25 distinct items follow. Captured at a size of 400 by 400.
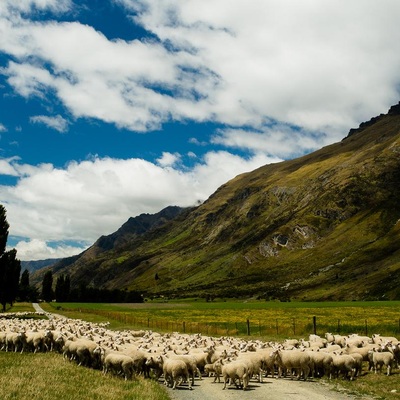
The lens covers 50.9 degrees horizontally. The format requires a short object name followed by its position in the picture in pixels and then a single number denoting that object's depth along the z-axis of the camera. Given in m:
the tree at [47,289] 194.88
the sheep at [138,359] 23.95
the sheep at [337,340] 31.06
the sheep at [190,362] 23.33
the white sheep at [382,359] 23.95
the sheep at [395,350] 25.12
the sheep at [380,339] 28.61
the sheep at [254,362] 22.59
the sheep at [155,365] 23.84
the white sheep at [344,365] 23.44
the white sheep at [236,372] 21.61
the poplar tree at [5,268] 75.56
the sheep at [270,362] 24.84
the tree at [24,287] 176.75
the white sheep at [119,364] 22.25
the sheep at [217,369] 23.97
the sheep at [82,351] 25.92
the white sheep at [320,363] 23.95
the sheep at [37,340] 30.72
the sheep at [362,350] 25.78
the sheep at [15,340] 30.64
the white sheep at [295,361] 24.22
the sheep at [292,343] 30.60
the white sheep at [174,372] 22.30
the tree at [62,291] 196.38
